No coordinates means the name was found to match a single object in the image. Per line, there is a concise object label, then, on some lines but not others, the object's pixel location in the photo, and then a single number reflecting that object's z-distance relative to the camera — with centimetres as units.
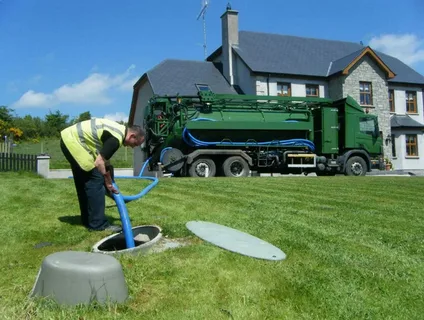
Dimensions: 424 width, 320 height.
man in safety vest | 506
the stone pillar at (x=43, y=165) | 1694
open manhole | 411
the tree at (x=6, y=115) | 5447
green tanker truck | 1627
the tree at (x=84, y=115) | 6734
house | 2823
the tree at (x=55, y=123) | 5613
